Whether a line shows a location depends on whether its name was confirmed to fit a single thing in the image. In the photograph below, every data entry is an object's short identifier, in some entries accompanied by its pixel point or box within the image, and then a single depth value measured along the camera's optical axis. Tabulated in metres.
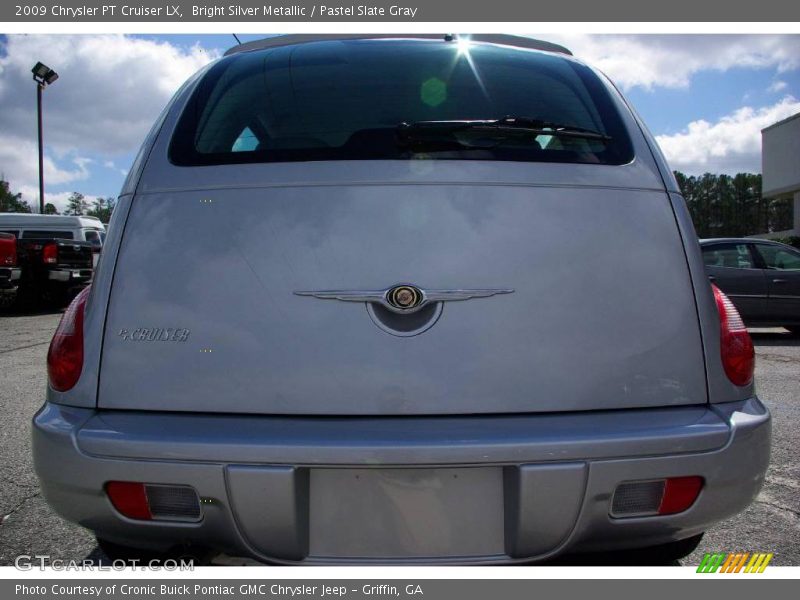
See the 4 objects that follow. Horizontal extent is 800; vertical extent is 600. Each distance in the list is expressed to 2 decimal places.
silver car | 1.36
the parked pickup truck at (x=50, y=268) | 12.66
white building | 30.20
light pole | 23.02
